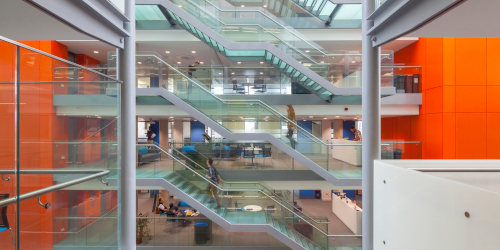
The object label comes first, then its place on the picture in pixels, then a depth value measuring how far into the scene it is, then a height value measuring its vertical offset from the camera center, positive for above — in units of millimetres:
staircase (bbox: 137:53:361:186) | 7637 +125
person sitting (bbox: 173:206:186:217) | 11067 -4276
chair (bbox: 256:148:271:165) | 9719 -1239
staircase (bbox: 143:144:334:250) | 7477 -2874
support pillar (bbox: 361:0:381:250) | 2699 +86
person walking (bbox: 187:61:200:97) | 8082 +1878
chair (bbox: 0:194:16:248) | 1825 -773
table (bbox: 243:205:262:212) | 7754 -2820
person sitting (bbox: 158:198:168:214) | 11245 -4114
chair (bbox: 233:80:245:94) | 9589 +1562
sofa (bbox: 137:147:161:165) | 8055 -1047
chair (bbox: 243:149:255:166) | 9656 -1234
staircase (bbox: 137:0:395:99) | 7801 +2764
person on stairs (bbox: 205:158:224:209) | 7703 -1958
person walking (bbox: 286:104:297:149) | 7777 -148
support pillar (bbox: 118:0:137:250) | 2570 -243
